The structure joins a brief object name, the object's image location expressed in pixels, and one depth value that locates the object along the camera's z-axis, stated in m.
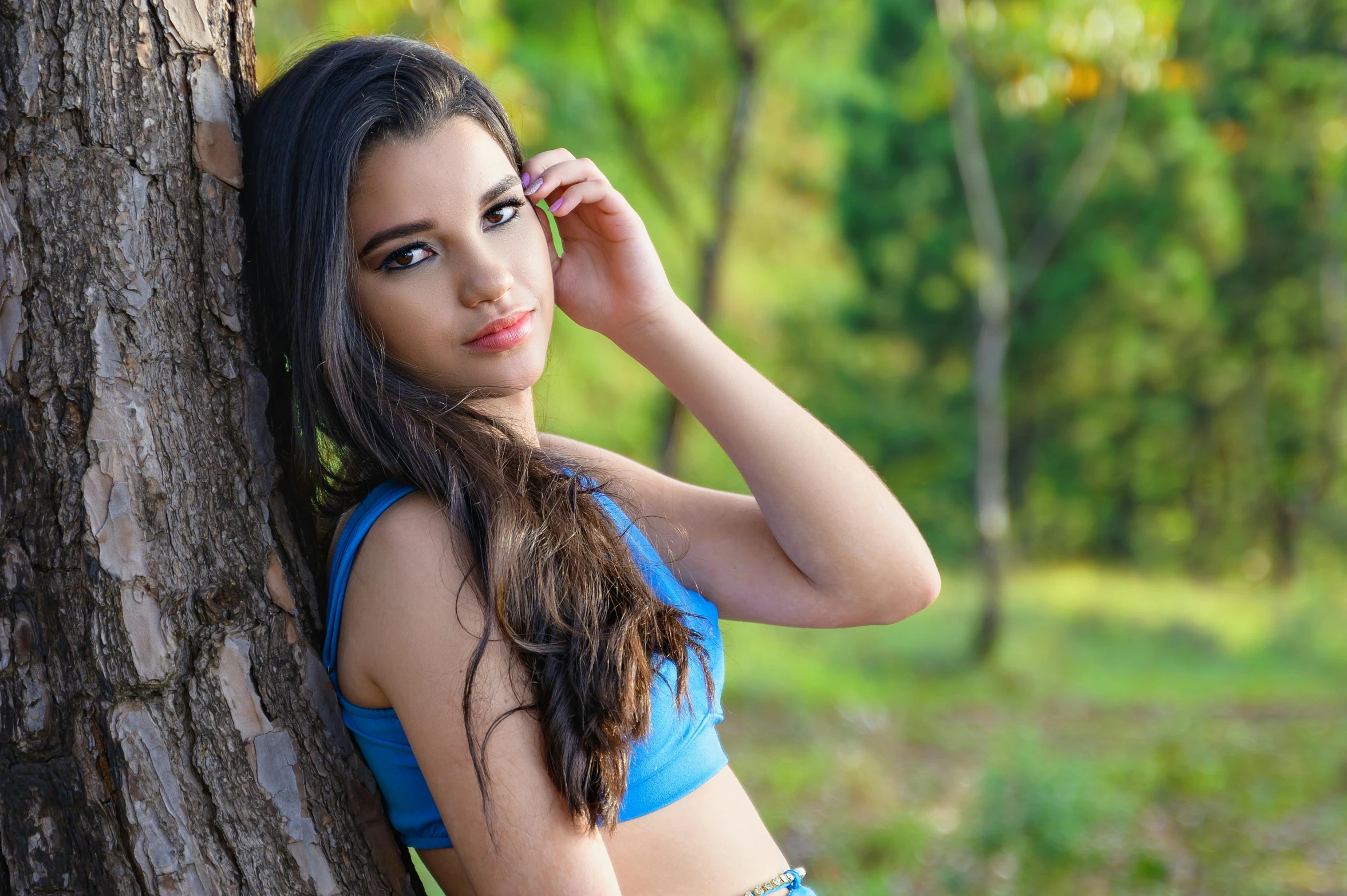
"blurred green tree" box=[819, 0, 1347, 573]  14.59
